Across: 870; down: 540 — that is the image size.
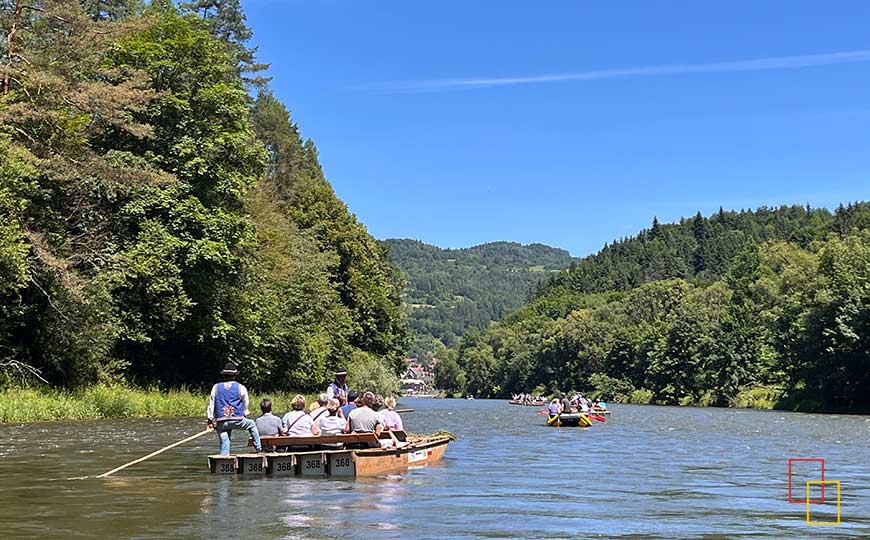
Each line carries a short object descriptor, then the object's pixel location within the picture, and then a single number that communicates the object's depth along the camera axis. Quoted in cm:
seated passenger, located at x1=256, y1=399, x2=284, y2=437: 2331
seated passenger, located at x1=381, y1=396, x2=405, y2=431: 2522
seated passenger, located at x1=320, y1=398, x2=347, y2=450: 2320
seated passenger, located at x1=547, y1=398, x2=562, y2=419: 5394
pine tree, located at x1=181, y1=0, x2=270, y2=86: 9119
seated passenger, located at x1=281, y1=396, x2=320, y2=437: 2291
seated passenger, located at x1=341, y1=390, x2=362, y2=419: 2455
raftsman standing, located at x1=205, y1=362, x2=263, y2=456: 2192
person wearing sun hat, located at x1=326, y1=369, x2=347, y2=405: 2824
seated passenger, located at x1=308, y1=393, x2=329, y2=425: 2330
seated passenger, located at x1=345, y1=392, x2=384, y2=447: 2297
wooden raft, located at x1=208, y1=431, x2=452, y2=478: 2158
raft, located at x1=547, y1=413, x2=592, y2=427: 5162
